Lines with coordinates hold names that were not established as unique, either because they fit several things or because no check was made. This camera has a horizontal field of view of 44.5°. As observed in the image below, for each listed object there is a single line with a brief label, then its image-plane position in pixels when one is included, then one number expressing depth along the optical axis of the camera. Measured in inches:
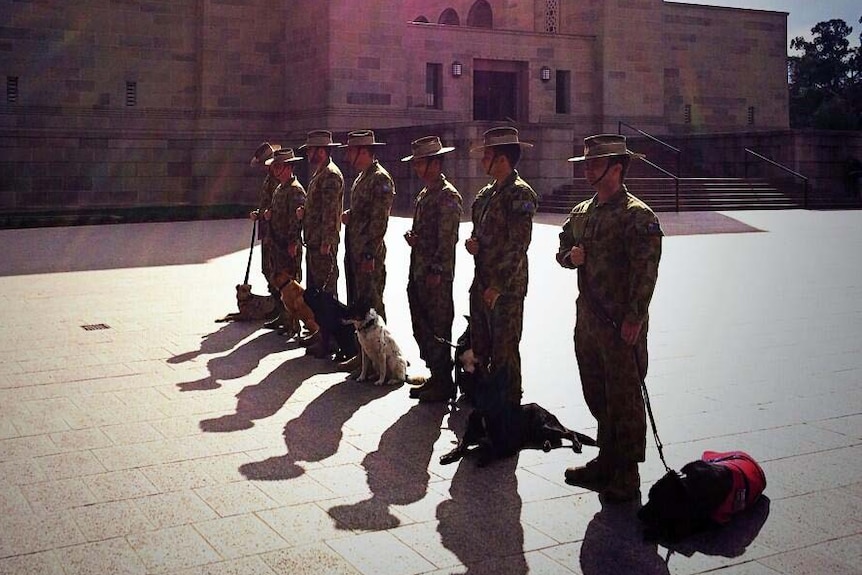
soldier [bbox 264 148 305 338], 456.1
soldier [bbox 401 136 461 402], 335.6
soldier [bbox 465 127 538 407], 281.7
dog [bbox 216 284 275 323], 482.3
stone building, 1300.4
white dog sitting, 355.3
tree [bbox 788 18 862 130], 2898.6
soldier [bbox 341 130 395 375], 378.9
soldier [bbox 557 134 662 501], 233.9
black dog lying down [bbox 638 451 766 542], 209.8
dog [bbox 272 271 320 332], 428.8
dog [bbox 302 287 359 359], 394.3
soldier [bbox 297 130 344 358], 418.6
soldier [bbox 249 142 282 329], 480.7
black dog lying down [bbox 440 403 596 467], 268.7
